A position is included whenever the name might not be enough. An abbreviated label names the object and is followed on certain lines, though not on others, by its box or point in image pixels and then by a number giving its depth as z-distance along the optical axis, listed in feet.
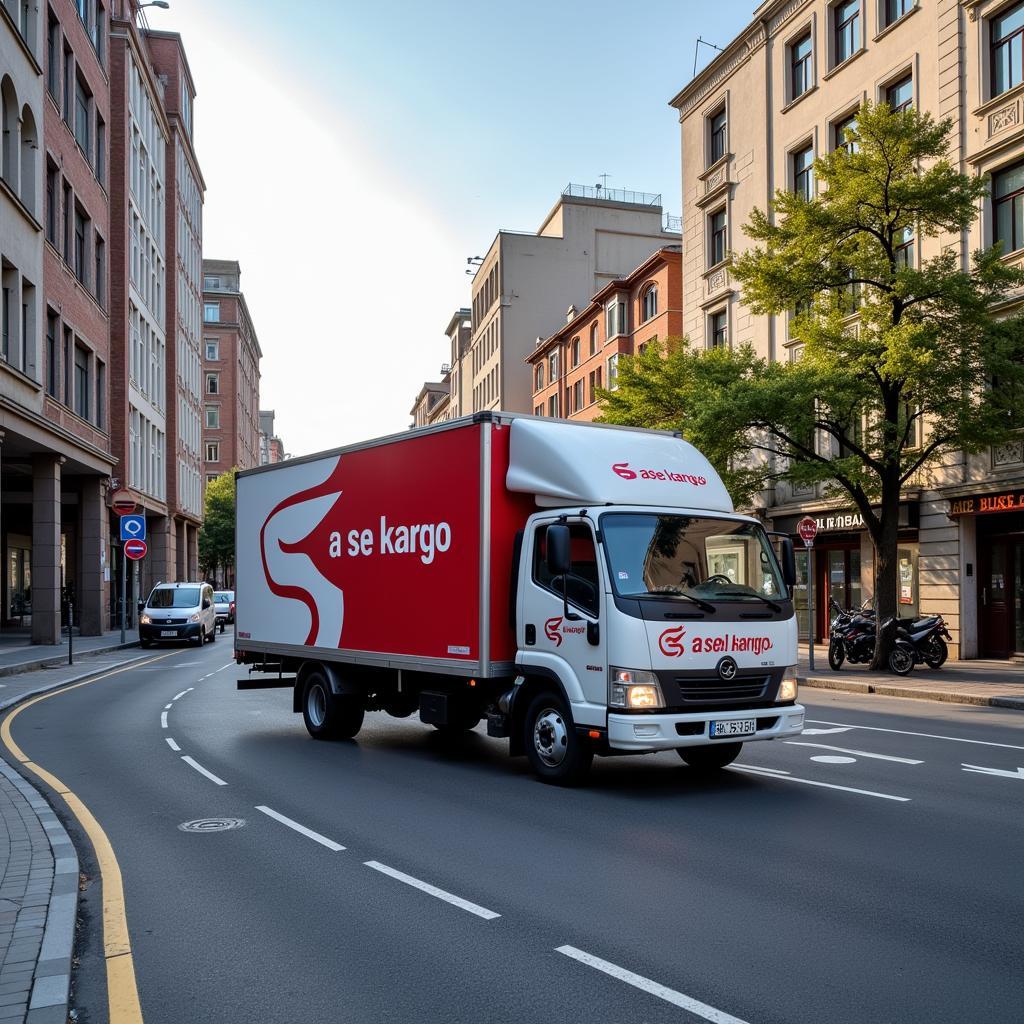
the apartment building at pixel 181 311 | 188.85
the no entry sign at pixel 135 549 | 102.42
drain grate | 25.31
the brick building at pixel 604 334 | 149.18
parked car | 159.84
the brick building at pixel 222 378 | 334.65
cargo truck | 28.40
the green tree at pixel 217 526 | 273.54
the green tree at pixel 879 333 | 65.21
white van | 108.06
